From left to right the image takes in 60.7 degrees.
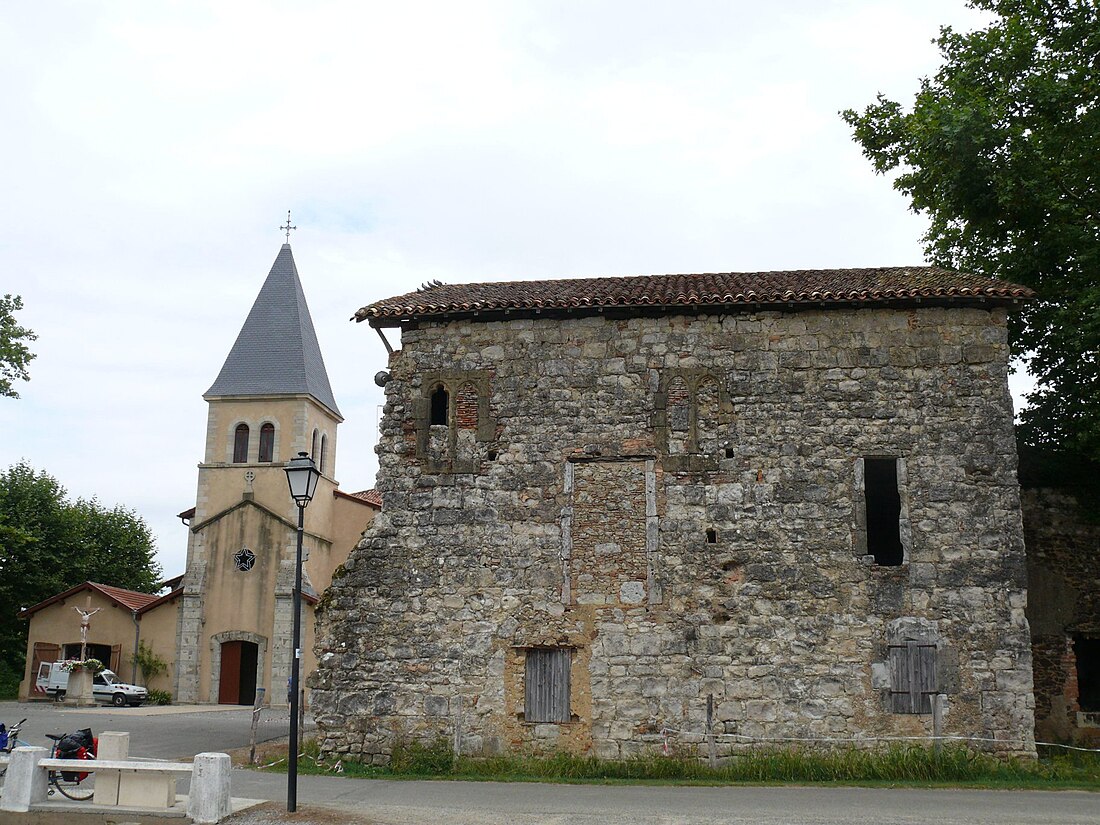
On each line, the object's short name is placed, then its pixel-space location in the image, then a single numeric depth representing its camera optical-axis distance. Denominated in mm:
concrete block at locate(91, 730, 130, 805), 10328
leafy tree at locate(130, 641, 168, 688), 29734
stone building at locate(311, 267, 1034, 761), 13500
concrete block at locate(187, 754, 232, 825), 9805
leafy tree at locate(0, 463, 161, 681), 32594
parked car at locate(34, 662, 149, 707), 27844
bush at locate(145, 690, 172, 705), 29344
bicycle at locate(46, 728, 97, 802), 10844
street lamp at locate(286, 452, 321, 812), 10305
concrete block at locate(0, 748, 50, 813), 10188
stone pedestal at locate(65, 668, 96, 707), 27469
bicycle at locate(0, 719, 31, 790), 12398
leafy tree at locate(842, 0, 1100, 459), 16078
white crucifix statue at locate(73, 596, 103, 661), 29334
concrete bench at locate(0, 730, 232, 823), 9867
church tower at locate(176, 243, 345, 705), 29562
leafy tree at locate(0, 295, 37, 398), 24000
